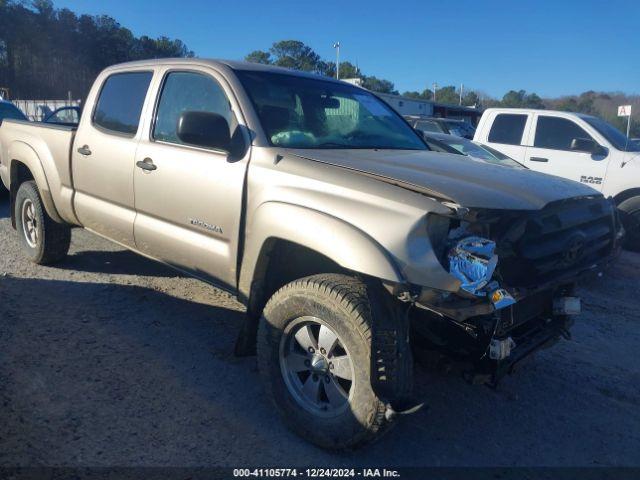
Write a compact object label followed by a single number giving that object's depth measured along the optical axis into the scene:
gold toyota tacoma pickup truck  2.51
